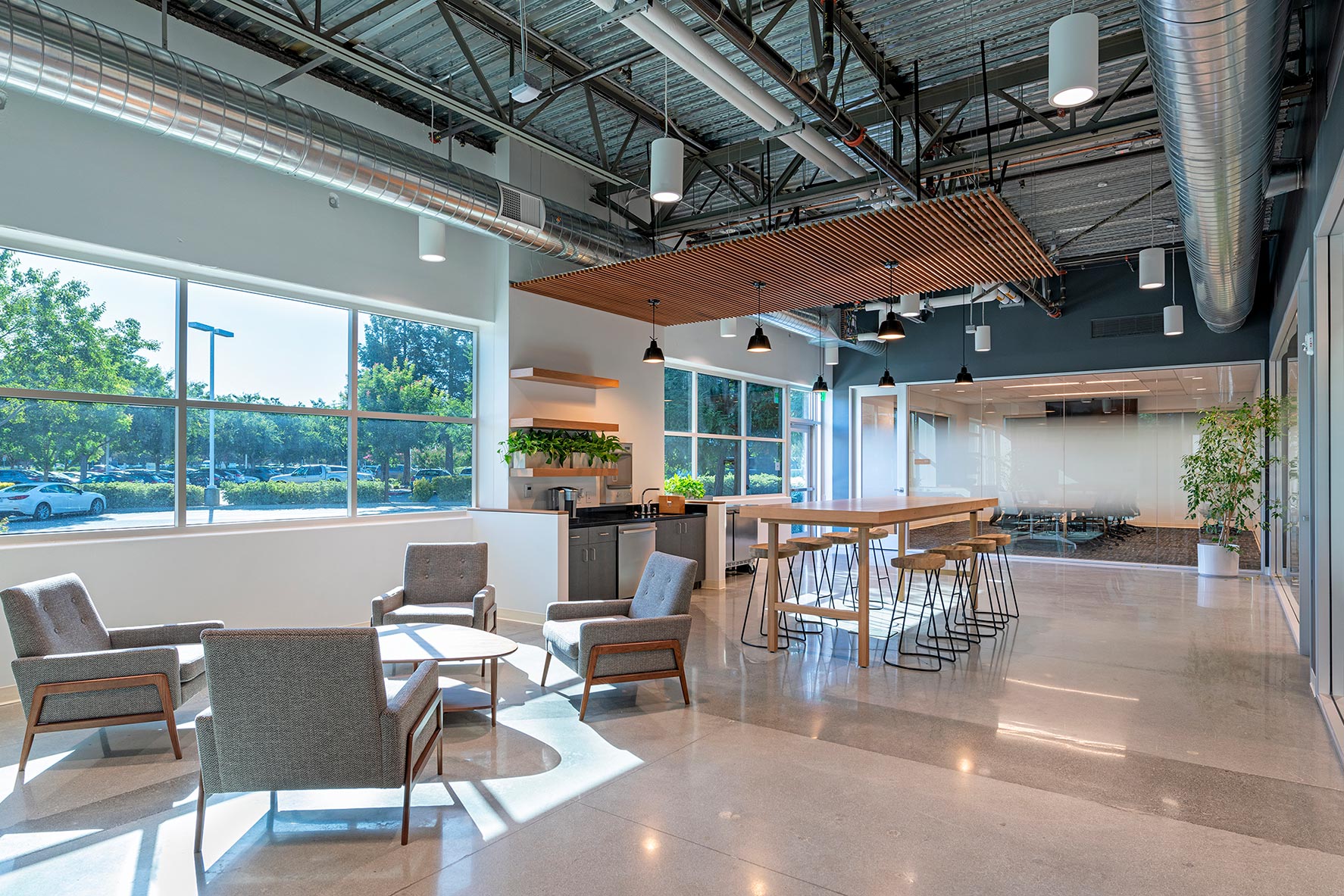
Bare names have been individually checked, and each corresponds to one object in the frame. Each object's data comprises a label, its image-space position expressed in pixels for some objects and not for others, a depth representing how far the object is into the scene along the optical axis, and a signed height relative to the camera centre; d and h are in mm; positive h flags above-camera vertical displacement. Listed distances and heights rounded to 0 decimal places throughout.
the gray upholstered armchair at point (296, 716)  2912 -966
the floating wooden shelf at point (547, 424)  7855 +328
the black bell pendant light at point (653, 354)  8099 +1045
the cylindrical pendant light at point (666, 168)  4762 +1726
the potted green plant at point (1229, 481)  9555 -257
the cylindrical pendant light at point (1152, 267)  7340 +1770
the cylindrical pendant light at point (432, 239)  6141 +1676
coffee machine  8039 -431
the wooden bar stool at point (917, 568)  5680 -859
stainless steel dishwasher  7926 -969
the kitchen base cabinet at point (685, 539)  8633 -904
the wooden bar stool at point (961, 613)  6410 -1427
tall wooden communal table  5695 -458
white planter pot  9766 -1246
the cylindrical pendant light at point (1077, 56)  3201 +1620
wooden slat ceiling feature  5777 +1671
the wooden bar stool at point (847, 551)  7004 -1338
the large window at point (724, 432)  11391 +385
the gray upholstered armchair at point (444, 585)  5535 -953
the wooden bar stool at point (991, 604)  6935 -1390
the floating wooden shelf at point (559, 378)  7859 +798
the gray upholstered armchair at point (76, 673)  3754 -1052
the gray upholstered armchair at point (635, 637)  4547 -1053
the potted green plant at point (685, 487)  9711 -362
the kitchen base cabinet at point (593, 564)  7398 -1013
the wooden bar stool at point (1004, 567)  7430 -1244
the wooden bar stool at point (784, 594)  6445 -1238
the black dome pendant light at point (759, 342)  7574 +1093
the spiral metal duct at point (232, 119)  3760 +1897
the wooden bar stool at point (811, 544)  6645 -727
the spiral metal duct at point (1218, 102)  2910 +1575
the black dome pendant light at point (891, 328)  7539 +1240
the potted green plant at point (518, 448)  7809 +86
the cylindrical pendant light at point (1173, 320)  9164 +1607
